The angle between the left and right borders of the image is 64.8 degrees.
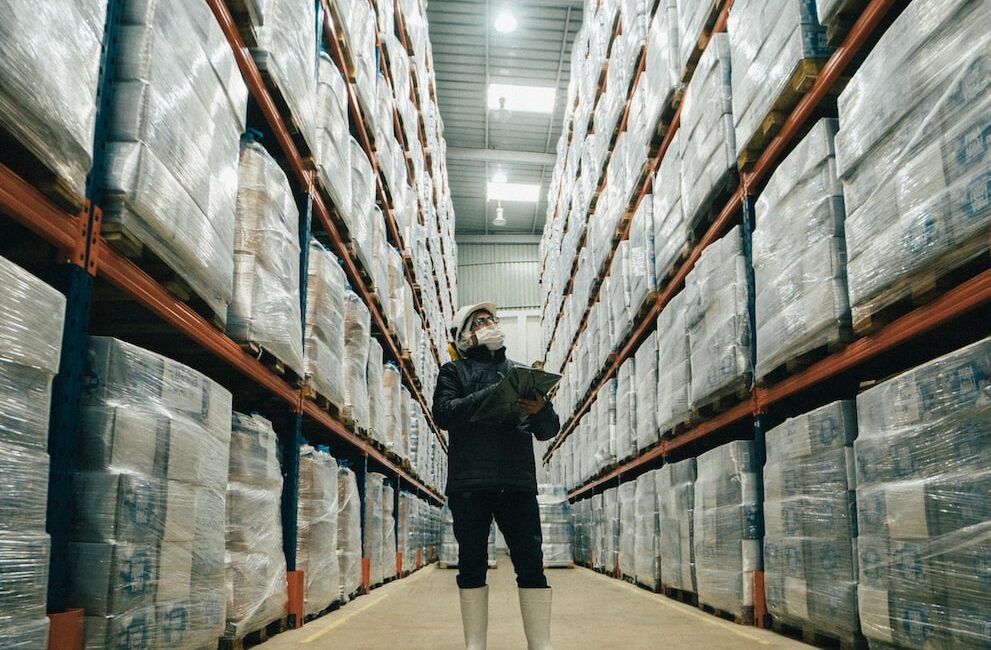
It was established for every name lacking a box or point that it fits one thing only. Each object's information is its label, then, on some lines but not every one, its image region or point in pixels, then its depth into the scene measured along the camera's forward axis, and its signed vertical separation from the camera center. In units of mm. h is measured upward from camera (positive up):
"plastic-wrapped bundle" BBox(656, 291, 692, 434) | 5422 +836
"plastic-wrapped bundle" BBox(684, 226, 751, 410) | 4414 +955
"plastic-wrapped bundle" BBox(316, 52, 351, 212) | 4859 +2205
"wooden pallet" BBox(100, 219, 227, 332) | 2393 +736
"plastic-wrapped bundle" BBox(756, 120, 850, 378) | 3311 +1025
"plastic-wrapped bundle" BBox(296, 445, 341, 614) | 4469 -269
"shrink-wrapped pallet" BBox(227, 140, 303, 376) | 3555 +1033
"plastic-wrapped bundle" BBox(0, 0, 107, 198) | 1798 +976
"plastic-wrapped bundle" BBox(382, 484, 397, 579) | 7352 -481
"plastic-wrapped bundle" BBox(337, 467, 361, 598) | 5387 -321
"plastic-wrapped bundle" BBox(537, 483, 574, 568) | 10562 -556
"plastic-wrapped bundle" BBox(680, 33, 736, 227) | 4578 +2130
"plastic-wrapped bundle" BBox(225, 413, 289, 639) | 3374 -212
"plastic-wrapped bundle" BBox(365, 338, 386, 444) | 6516 +762
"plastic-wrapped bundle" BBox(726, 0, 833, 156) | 3559 +2083
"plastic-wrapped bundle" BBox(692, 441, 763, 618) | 4309 -259
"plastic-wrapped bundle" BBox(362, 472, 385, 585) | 6422 -368
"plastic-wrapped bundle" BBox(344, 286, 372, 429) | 5617 +923
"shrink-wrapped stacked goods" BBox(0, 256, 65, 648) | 1771 +82
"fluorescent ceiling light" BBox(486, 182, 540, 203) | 18156 +6724
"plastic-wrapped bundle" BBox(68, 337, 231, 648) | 2230 -68
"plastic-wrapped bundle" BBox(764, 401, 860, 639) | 3209 -167
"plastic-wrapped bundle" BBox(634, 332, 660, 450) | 6449 +758
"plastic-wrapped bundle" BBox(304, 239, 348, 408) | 4648 +963
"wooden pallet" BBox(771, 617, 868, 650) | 3156 -707
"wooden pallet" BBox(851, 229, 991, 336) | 2441 +677
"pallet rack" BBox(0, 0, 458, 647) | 2123 +596
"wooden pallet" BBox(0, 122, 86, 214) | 1985 +796
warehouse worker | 3299 -34
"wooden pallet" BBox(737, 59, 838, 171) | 3568 +1836
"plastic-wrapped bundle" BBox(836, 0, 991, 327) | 2377 +1107
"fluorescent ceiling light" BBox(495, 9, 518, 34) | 11984 +6980
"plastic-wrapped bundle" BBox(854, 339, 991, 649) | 2311 -65
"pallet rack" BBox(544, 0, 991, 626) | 2770 +604
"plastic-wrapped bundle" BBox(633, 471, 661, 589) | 6320 -410
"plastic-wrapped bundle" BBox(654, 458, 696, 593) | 5332 -279
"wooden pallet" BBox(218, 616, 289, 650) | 3299 -726
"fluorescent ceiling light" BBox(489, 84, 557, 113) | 14260 +7024
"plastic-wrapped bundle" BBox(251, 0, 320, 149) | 3756 +2177
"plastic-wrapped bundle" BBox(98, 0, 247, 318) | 2426 +1155
